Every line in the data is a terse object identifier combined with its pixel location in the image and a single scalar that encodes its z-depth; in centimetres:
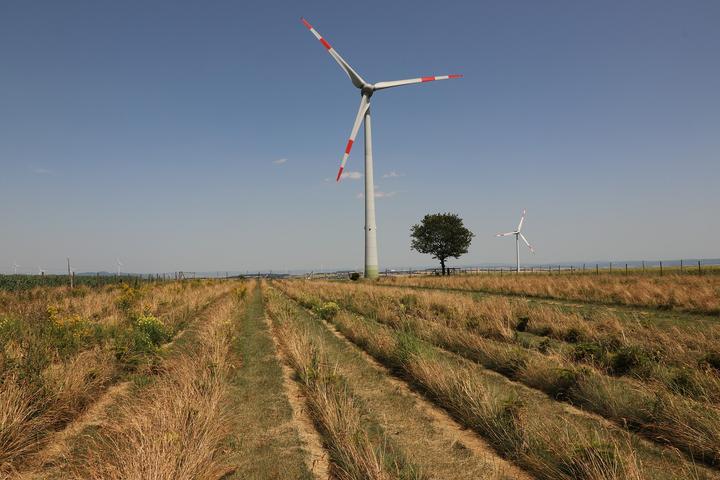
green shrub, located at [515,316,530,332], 1544
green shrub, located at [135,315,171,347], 1308
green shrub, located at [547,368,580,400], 814
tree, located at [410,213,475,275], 8388
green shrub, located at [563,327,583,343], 1301
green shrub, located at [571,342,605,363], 1000
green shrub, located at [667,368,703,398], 723
